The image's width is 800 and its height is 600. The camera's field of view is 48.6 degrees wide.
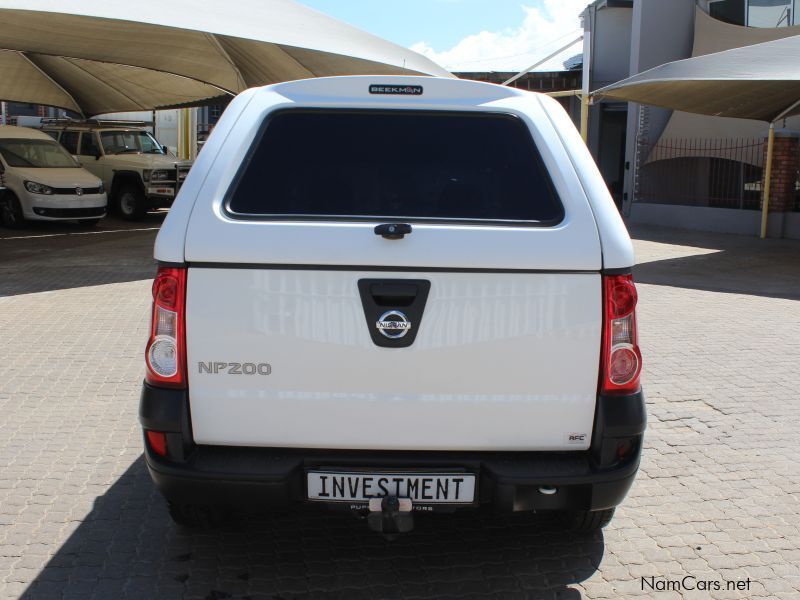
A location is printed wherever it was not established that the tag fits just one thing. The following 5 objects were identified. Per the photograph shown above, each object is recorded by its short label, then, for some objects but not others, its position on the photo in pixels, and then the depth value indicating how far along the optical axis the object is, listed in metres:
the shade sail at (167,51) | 13.55
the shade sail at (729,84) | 13.42
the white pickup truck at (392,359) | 3.07
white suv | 19.86
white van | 17.53
